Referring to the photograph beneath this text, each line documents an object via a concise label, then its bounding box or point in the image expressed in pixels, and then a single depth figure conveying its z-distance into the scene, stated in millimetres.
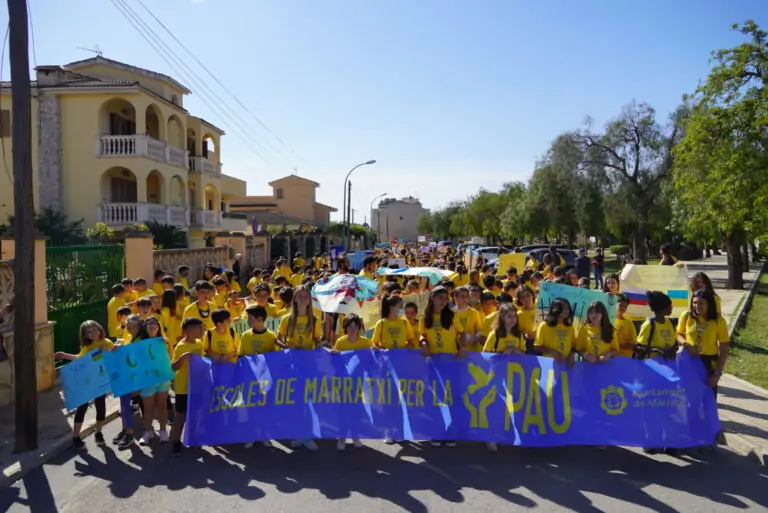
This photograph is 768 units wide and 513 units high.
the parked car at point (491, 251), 29394
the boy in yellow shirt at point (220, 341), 6352
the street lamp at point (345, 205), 38969
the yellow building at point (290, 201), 64938
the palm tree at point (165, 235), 22656
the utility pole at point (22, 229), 6422
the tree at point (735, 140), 14312
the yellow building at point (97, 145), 25078
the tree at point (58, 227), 22719
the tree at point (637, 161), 34969
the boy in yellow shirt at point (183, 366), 6258
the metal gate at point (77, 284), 10203
